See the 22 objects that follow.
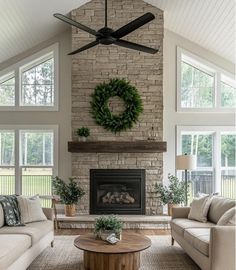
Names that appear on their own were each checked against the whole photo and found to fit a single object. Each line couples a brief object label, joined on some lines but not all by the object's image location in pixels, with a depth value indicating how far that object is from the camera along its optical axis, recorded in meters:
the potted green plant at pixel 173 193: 6.76
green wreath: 6.99
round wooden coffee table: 3.80
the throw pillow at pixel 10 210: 4.53
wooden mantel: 6.88
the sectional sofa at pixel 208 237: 3.53
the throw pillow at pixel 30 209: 4.72
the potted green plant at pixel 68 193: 6.73
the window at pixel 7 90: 7.57
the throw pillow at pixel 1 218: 4.44
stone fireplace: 7.06
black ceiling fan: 4.27
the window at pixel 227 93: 7.53
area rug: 4.37
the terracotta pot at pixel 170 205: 6.77
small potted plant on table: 4.18
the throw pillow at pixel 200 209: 4.85
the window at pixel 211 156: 7.43
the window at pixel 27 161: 7.43
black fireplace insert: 7.01
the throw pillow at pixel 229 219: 3.80
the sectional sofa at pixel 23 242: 3.44
